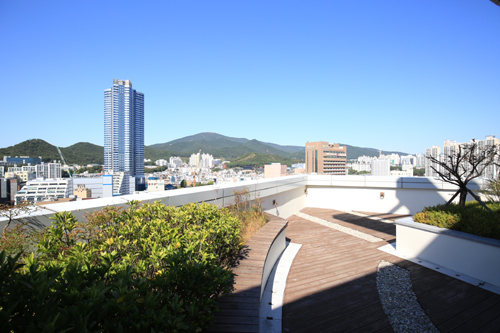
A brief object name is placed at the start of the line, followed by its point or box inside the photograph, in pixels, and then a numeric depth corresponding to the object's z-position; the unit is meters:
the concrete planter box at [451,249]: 3.68
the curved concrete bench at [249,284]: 1.89
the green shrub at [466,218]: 3.95
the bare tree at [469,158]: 4.95
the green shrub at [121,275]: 1.04
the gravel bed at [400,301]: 2.73
